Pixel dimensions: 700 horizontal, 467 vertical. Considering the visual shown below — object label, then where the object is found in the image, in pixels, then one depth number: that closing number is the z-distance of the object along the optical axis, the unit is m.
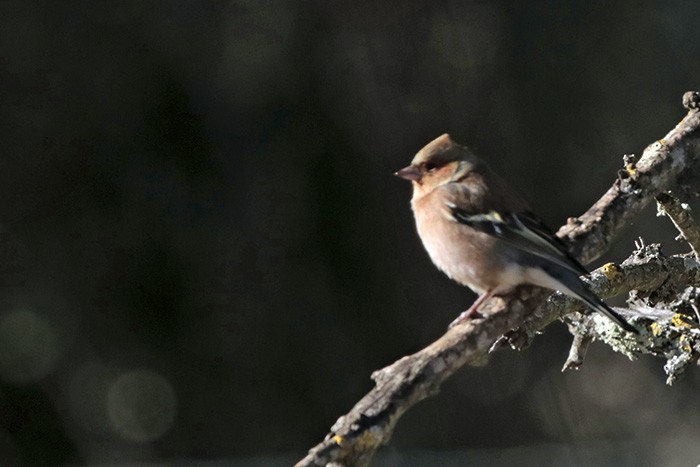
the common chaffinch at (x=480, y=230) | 5.54
